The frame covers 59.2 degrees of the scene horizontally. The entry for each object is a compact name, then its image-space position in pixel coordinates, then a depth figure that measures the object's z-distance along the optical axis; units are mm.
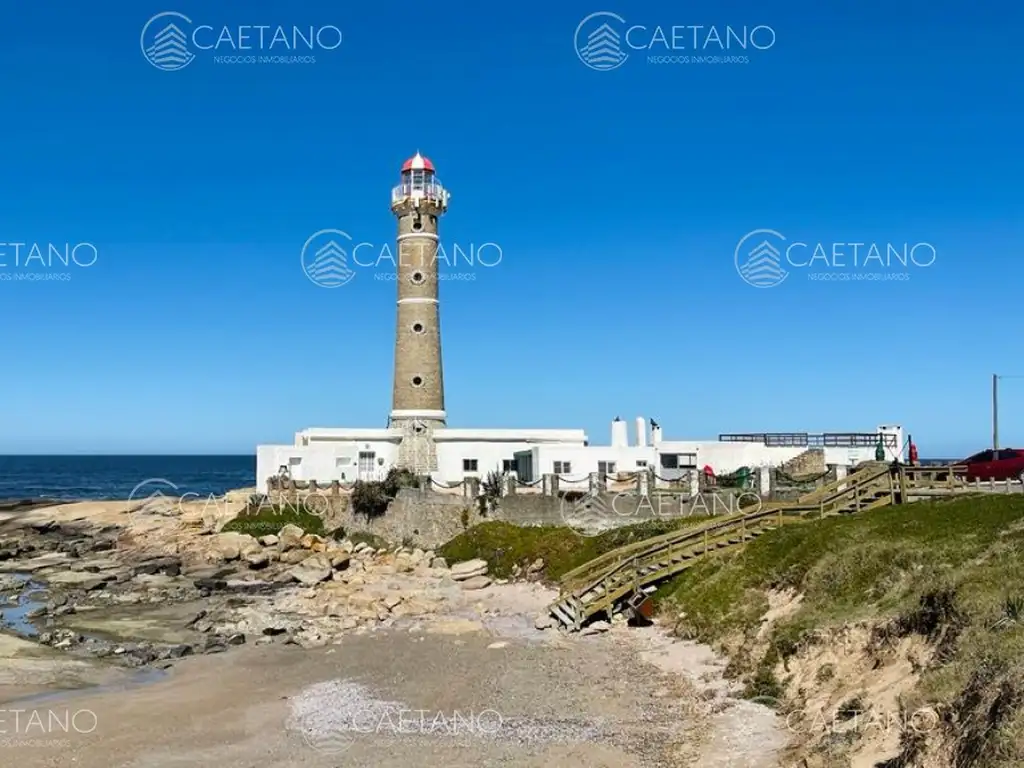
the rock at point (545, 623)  25281
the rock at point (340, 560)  38188
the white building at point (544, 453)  41750
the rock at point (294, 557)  40688
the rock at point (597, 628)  24438
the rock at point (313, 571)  35938
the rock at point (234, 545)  42188
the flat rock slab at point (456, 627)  25844
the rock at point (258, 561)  40031
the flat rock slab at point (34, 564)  43781
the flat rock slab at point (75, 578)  38594
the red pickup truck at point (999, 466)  30312
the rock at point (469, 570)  33531
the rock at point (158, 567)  40344
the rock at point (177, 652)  24525
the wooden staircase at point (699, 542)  25516
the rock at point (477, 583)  32156
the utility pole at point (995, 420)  41000
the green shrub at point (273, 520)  44500
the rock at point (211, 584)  36019
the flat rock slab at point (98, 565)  42625
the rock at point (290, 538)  42000
